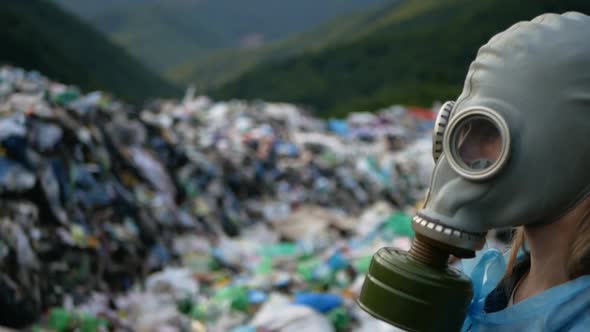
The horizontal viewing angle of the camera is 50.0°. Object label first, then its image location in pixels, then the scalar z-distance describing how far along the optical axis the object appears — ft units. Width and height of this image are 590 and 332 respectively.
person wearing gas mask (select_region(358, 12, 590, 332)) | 2.70
